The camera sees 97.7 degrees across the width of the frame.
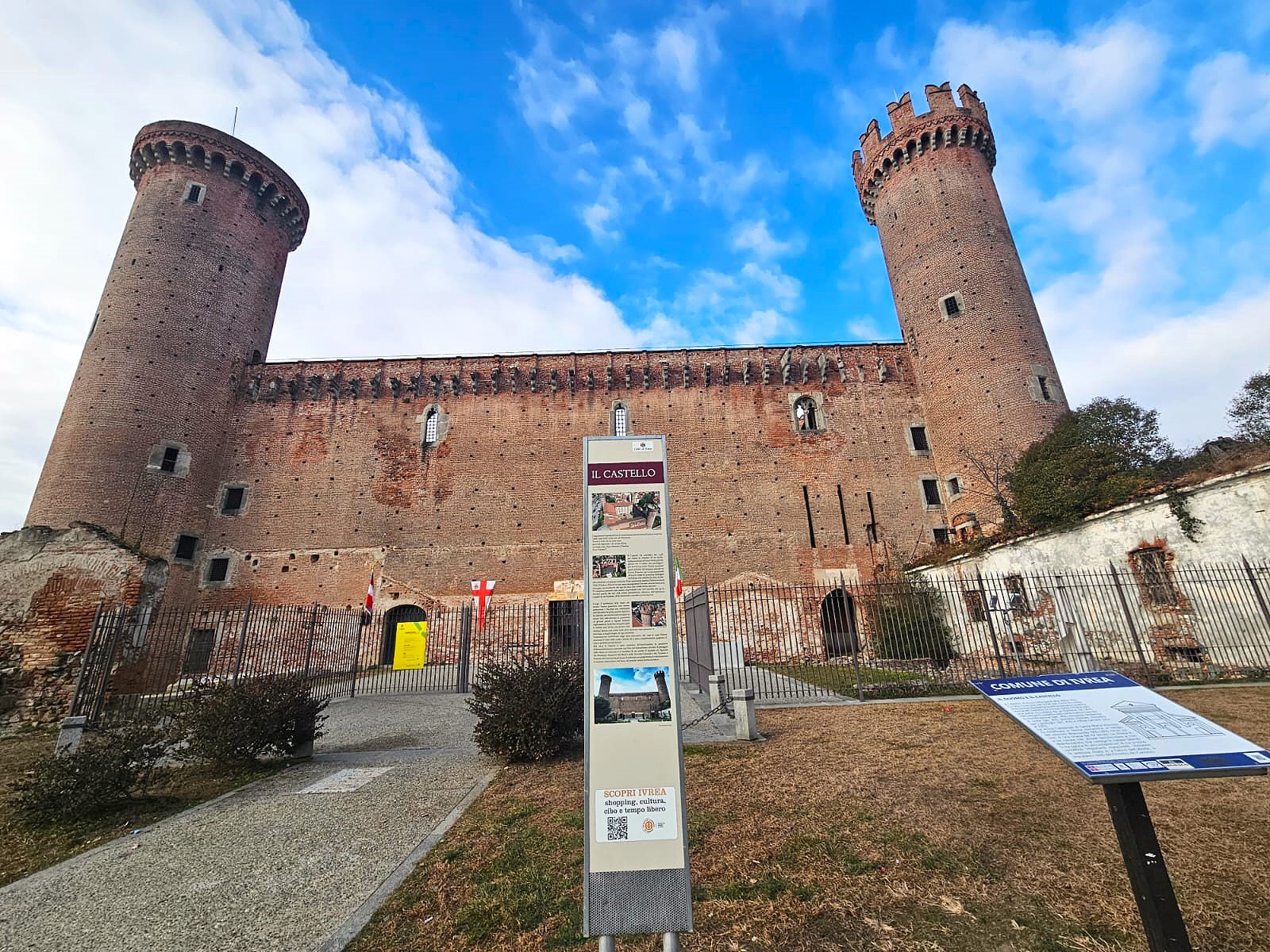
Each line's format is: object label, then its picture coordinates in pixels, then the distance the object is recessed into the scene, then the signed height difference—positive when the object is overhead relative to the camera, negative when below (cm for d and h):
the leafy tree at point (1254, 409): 1300 +507
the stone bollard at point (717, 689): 902 -60
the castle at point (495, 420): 1947 +873
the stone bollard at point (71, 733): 639 -67
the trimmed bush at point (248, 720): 667 -64
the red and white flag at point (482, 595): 1878 +213
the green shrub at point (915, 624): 1374 +51
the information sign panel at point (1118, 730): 200 -37
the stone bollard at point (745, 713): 712 -79
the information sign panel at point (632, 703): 262 -24
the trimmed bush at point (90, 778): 520 -98
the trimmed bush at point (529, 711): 655 -62
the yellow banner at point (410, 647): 1356 +33
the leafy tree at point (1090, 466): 1306 +420
